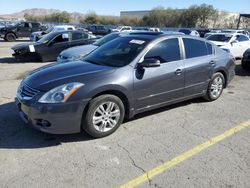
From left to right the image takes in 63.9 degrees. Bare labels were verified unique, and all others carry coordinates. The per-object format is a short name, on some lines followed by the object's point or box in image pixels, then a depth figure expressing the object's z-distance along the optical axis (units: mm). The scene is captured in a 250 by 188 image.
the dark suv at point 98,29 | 25898
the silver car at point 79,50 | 6703
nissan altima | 2910
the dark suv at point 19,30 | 17669
